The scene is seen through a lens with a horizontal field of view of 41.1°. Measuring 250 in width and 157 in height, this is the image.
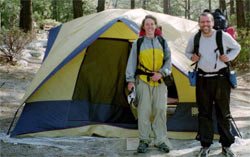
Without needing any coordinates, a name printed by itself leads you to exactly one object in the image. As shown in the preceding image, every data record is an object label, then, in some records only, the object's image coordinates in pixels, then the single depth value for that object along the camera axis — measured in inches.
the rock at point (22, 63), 383.9
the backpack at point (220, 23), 165.6
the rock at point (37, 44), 462.9
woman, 160.6
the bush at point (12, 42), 360.8
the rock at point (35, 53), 443.2
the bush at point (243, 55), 403.2
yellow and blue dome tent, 189.5
